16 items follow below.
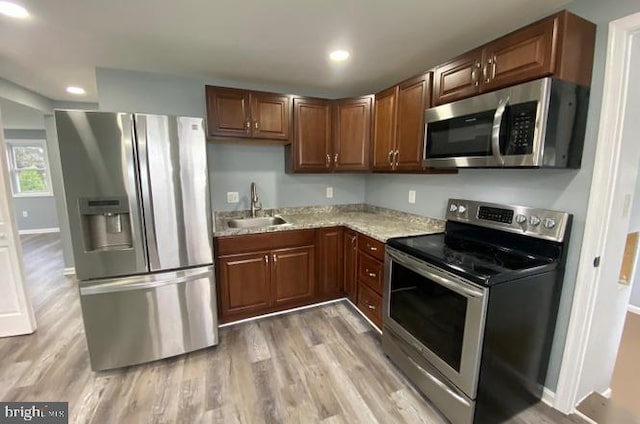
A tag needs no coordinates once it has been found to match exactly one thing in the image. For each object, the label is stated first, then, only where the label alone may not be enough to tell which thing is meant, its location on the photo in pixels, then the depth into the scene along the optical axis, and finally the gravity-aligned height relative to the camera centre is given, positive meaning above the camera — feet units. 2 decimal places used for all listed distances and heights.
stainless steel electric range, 4.62 -2.44
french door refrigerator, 5.91 -1.17
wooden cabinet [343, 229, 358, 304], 8.88 -2.82
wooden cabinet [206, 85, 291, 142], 8.16 +2.00
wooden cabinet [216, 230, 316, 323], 8.06 -2.93
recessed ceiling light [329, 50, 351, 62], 7.06 +3.26
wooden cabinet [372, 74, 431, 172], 7.07 +1.54
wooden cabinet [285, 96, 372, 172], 9.25 +1.50
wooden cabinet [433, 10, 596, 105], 4.33 +2.15
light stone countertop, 7.94 -1.45
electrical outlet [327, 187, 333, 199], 11.16 -0.55
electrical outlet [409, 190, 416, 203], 9.08 -0.57
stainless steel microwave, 4.45 +0.95
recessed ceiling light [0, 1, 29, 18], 4.97 +3.13
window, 19.42 +0.69
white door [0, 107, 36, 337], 7.60 -2.87
